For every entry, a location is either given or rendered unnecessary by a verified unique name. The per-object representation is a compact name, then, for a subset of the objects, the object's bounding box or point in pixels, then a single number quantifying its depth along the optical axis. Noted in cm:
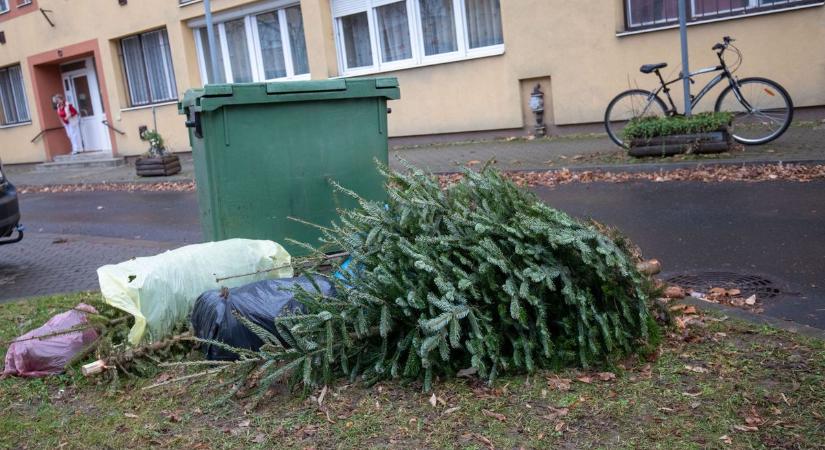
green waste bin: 570
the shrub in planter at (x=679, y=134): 1028
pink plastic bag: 481
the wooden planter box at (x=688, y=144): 1026
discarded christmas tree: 379
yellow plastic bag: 461
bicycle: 1066
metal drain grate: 530
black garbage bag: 434
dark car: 818
